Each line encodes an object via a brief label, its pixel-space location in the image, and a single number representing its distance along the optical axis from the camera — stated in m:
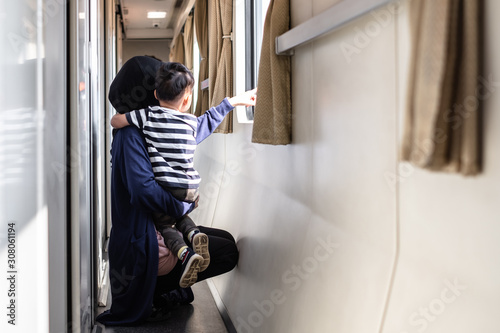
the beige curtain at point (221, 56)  4.02
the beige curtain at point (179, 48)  9.20
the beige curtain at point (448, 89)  1.05
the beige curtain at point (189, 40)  7.61
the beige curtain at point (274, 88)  2.29
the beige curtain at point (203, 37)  5.52
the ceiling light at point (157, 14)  9.31
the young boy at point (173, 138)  2.86
